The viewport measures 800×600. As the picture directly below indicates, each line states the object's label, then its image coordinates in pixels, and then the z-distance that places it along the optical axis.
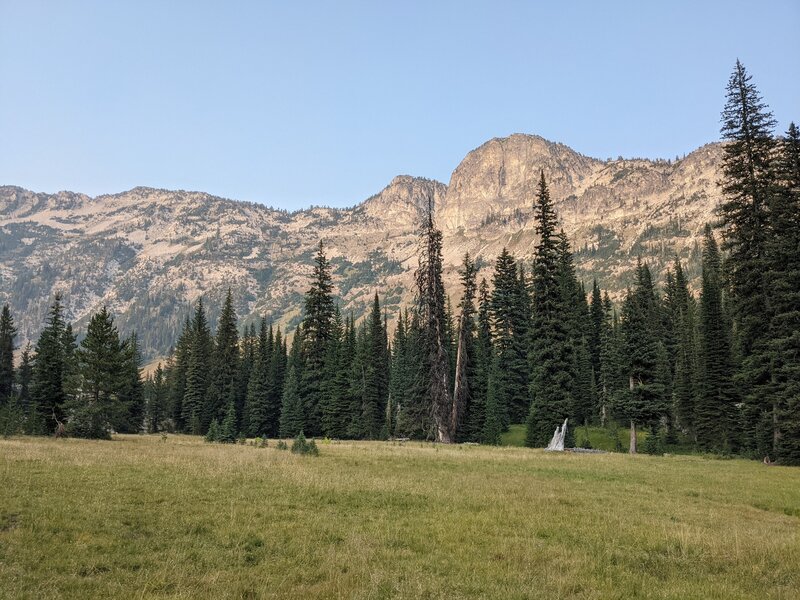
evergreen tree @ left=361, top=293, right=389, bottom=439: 73.56
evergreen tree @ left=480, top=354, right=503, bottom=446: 55.94
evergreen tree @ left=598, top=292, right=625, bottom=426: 66.06
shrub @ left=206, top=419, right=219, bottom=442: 45.79
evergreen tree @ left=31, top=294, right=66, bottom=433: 47.59
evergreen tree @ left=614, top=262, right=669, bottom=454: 48.12
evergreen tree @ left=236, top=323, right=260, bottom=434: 80.19
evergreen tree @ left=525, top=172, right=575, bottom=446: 46.22
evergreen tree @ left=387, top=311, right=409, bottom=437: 83.91
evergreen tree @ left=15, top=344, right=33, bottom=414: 100.58
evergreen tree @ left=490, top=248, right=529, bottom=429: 66.75
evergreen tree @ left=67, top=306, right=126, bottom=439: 44.09
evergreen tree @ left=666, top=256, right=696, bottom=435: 66.94
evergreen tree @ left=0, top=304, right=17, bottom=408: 91.69
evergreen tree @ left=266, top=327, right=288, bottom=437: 79.25
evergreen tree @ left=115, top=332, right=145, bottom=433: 83.00
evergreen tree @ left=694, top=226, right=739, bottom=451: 56.00
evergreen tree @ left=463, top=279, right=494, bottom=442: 61.88
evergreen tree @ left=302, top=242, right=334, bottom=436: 71.12
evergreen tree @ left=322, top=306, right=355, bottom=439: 69.25
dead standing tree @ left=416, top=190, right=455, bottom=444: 48.59
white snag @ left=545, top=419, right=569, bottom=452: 40.00
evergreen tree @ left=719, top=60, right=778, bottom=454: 34.62
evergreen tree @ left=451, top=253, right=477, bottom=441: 52.47
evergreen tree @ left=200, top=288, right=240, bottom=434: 83.00
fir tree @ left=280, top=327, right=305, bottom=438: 69.12
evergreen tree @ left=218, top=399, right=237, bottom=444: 48.41
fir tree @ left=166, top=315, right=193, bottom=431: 92.19
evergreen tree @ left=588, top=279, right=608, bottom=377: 79.88
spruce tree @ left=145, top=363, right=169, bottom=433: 100.71
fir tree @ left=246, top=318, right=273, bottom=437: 77.06
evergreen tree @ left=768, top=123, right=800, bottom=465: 31.56
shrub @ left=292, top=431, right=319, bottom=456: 30.07
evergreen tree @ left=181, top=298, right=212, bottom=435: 83.75
